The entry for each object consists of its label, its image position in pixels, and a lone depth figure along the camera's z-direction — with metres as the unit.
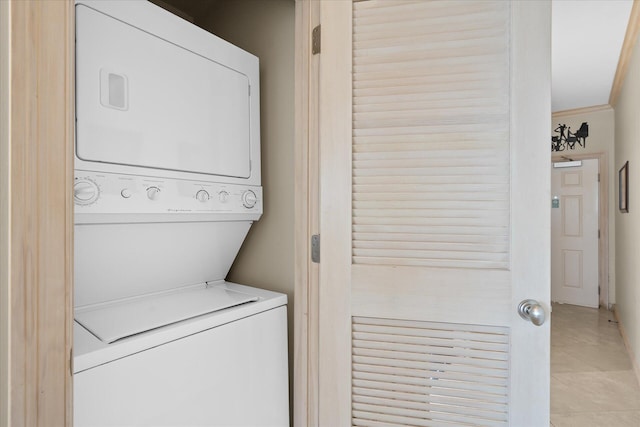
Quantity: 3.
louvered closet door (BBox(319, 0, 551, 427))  1.13
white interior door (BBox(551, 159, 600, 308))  5.28
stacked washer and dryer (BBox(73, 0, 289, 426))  1.03
